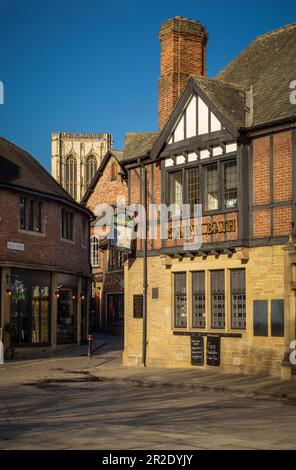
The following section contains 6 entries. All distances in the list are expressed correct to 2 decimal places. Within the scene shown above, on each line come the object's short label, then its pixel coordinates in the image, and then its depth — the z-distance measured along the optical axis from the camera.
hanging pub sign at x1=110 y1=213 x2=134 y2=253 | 24.80
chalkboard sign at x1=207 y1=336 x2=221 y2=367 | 21.66
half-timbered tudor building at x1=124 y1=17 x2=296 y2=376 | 20.23
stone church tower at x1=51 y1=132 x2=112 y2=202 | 119.88
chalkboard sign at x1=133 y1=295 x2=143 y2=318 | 24.59
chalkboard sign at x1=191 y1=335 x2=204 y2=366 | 22.23
